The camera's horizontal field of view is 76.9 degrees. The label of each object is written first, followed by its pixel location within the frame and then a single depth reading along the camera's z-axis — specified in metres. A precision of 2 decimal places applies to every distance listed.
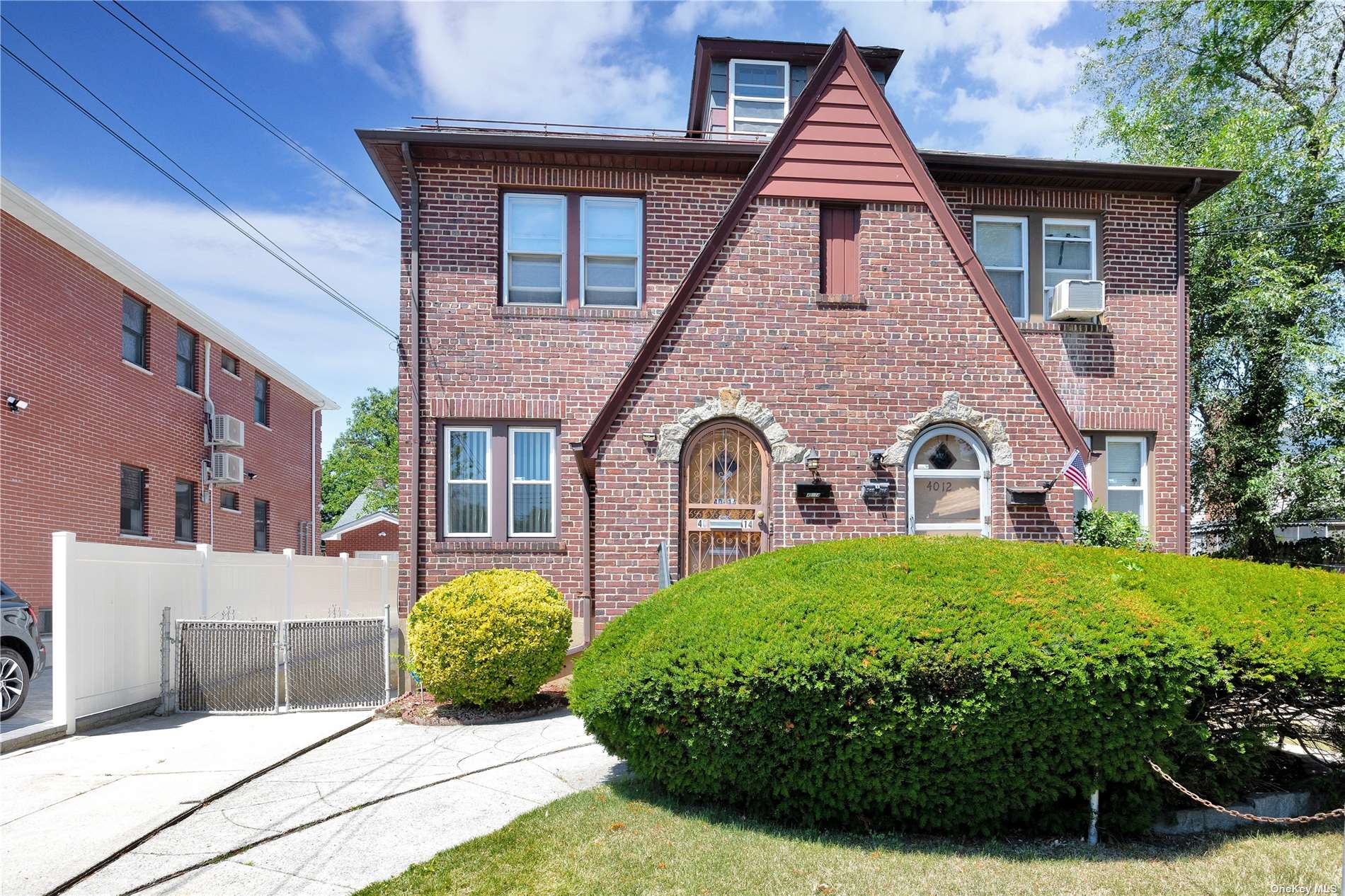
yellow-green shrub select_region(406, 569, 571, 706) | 8.68
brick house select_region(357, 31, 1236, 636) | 10.62
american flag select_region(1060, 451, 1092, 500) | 10.66
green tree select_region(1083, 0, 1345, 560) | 15.51
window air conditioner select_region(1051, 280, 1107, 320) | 12.34
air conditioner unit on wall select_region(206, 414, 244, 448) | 21.55
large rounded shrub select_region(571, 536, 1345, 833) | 5.07
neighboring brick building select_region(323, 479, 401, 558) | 40.06
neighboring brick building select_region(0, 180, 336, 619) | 14.76
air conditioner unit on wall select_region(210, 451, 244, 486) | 21.52
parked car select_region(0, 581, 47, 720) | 8.79
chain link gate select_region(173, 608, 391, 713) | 9.73
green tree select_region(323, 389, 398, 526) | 56.19
